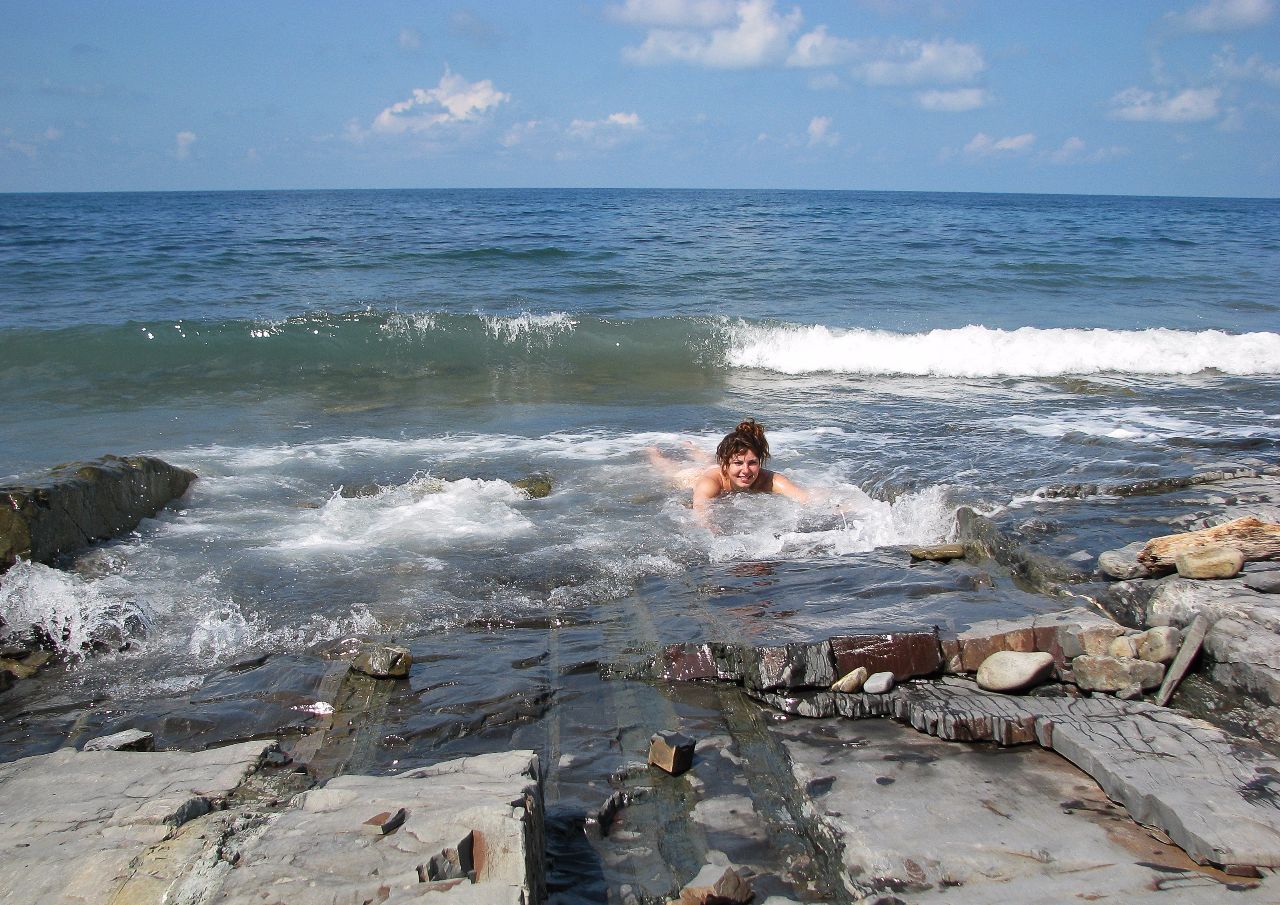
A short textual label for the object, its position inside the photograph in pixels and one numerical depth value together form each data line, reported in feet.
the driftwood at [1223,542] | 13.97
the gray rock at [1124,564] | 14.83
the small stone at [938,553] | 17.30
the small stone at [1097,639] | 12.01
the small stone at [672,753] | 10.02
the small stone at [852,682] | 11.71
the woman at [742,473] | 21.85
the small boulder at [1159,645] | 11.93
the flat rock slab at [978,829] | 7.82
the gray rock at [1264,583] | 13.07
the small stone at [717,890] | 7.76
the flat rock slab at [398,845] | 6.72
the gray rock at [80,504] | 16.76
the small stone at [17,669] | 13.56
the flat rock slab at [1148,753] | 8.34
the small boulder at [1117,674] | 11.48
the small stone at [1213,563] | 13.64
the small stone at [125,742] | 10.48
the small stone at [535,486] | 22.81
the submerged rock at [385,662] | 12.76
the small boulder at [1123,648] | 11.98
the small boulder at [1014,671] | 11.59
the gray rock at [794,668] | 11.85
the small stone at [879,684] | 11.61
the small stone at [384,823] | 7.47
